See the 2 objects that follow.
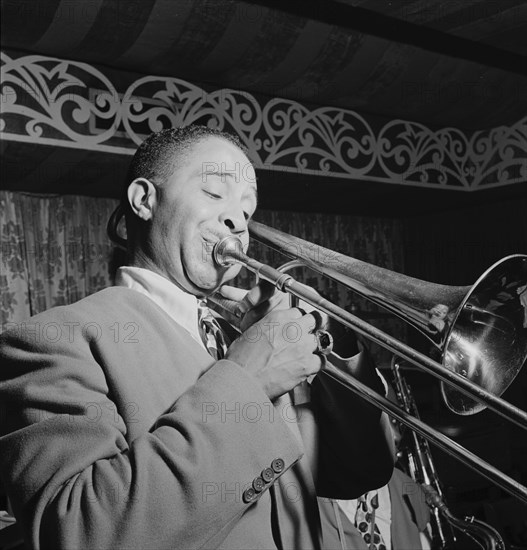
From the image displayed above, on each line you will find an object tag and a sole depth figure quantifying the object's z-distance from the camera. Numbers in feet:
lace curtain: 11.19
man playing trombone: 2.81
